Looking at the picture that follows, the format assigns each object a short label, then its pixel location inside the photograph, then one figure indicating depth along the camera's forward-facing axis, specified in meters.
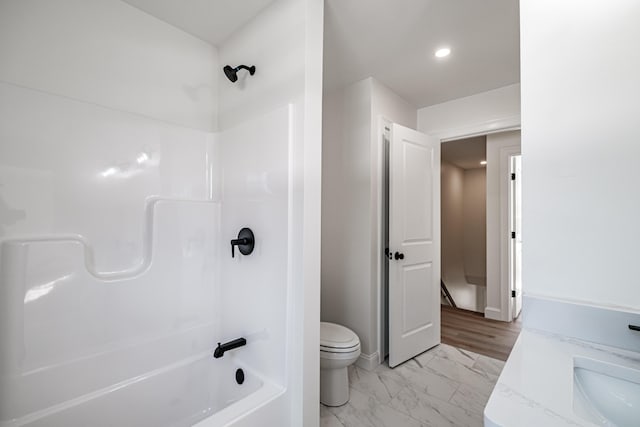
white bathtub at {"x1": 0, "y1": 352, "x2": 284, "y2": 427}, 1.13
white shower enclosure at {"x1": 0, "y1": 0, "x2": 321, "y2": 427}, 1.15
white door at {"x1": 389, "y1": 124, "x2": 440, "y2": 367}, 2.29
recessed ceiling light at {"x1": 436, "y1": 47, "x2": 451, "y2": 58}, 1.91
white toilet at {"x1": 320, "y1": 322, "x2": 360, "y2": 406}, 1.73
